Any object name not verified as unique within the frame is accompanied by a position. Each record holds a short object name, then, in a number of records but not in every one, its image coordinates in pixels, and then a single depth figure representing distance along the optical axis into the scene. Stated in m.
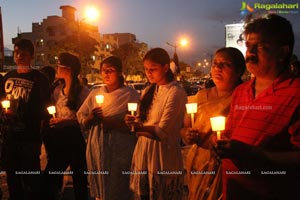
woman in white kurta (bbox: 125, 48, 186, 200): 3.46
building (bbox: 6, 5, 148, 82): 58.66
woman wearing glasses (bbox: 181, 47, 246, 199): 3.04
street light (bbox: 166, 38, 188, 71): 34.50
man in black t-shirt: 4.49
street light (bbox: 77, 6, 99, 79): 17.72
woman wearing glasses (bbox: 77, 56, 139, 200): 4.27
